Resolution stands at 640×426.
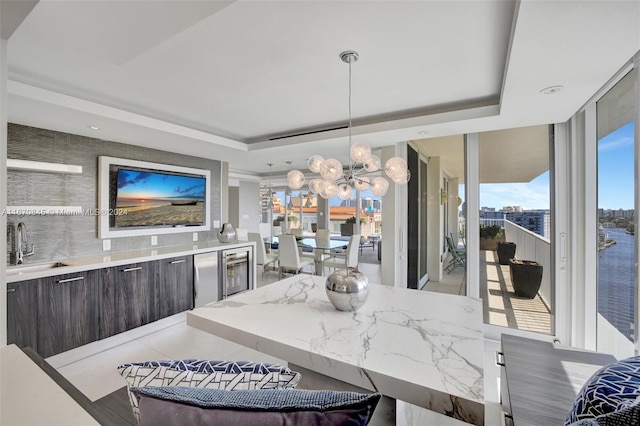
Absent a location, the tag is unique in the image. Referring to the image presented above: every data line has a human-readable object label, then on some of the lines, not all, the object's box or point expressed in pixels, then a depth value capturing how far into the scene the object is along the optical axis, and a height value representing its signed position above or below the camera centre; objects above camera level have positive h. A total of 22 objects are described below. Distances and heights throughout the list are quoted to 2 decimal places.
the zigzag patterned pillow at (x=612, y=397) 0.61 -0.47
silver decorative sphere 1.56 -0.44
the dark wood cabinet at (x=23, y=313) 2.12 -0.79
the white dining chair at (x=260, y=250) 5.14 -0.71
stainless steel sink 2.44 -0.51
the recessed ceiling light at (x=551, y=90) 1.89 +0.86
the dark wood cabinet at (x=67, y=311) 2.29 -0.87
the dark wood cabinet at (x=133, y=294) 2.76 -0.85
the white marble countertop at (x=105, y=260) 2.31 -0.48
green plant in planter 3.17 -0.22
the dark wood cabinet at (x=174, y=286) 3.15 -0.87
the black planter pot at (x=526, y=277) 3.04 -0.72
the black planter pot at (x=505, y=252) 3.13 -0.45
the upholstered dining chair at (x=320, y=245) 5.47 -0.65
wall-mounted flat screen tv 3.23 +0.20
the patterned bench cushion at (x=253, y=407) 0.54 -0.39
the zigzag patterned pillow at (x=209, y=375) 0.72 -0.43
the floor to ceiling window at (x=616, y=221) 1.90 -0.07
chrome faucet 2.51 -0.27
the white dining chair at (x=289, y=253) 4.84 -0.73
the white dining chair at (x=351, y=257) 4.89 -0.80
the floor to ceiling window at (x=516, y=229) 2.97 -0.19
